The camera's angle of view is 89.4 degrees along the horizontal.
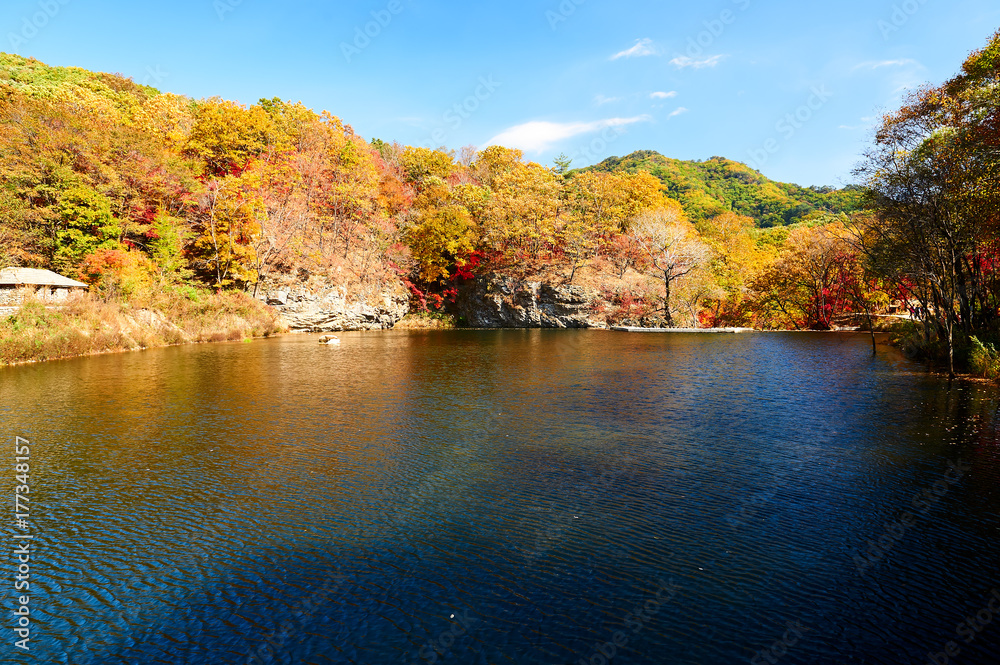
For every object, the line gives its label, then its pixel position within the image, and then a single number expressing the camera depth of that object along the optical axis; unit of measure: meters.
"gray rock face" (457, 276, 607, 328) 51.75
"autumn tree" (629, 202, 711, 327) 48.72
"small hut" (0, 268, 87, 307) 24.70
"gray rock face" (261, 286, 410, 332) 43.19
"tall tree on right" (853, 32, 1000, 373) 15.31
